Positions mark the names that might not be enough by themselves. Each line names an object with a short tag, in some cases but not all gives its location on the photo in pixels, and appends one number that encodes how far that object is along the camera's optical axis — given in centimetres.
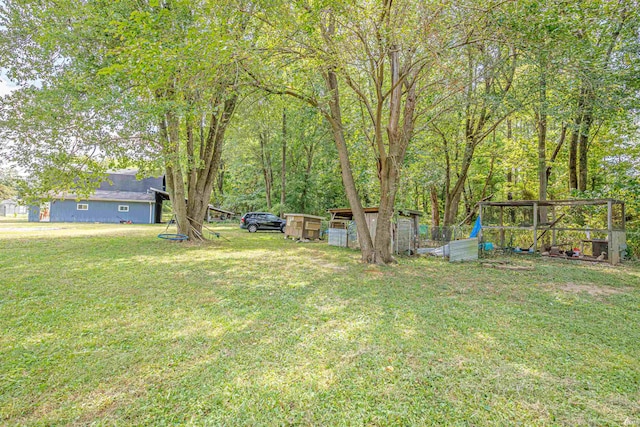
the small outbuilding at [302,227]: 1483
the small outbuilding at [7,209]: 3994
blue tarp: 1162
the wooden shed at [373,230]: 1116
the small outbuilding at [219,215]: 3070
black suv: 1975
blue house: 2281
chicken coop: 984
